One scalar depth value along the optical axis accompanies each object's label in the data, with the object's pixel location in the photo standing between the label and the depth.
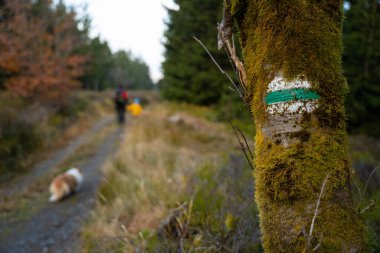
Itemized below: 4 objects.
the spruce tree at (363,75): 8.95
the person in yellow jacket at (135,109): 17.16
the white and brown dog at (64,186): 5.91
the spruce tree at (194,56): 12.95
